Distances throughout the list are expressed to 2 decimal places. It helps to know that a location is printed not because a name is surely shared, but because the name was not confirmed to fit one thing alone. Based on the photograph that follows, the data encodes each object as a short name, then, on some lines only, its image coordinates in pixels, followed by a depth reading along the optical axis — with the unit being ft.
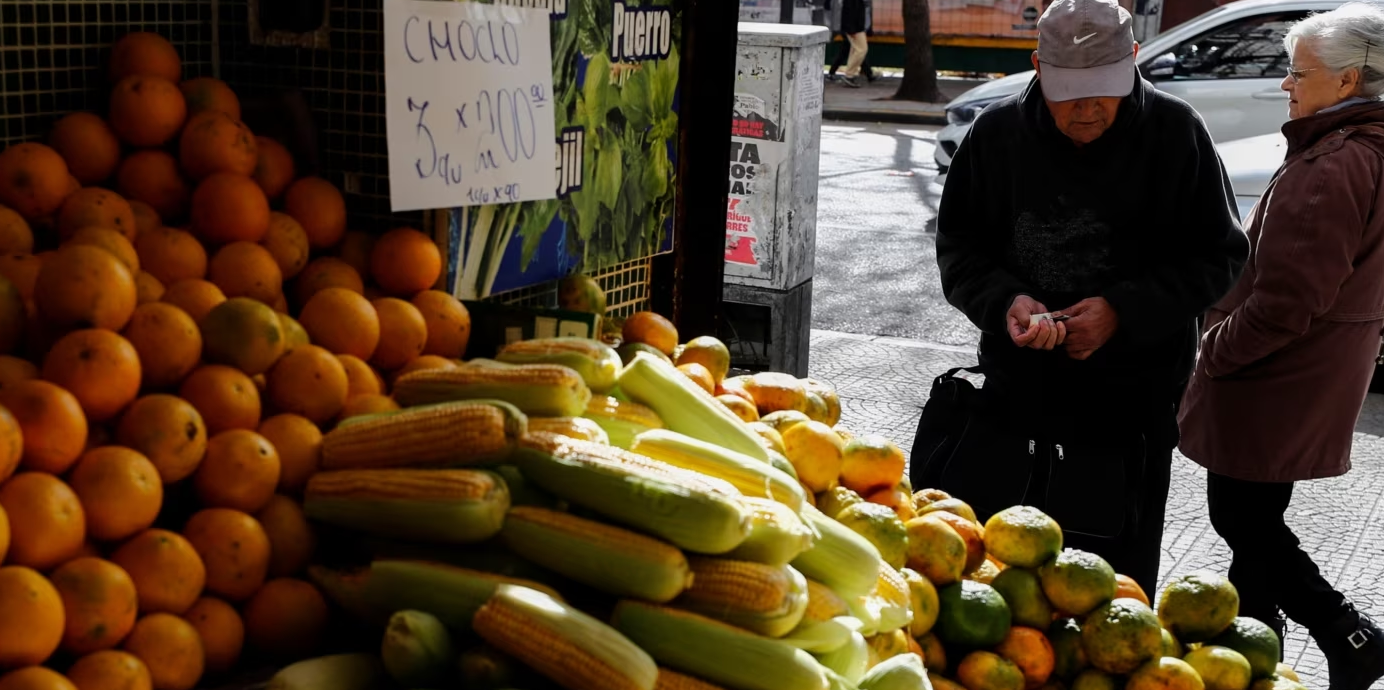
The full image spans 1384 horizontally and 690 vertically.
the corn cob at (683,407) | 7.60
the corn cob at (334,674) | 5.71
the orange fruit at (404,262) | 8.11
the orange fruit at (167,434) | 6.09
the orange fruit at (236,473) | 6.29
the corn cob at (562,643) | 5.69
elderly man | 10.96
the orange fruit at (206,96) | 8.03
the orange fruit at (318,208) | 8.12
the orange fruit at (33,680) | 5.24
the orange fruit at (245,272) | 7.33
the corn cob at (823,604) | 6.63
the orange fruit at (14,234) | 7.06
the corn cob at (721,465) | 6.95
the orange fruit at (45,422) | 5.73
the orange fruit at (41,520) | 5.52
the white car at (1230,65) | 34.40
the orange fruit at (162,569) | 5.85
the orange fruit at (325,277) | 7.91
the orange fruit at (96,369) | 6.03
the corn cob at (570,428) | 6.77
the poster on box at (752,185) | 22.53
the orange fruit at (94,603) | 5.56
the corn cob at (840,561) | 6.97
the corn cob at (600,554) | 6.01
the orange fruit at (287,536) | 6.48
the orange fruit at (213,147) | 7.74
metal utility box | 22.22
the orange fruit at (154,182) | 7.76
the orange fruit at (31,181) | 7.23
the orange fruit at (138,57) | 7.91
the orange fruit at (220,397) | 6.47
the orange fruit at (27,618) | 5.27
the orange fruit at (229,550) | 6.11
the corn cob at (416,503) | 6.13
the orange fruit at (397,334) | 7.74
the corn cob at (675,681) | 5.97
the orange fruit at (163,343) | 6.43
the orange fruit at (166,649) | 5.74
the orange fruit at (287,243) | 7.79
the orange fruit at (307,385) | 6.89
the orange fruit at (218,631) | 6.03
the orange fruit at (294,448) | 6.65
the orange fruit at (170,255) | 7.24
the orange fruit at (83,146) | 7.66
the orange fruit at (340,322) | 7.42
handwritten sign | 7.99
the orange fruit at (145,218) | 7.47
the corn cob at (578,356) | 7.60
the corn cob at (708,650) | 6.05
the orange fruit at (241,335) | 6.67
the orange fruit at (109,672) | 5.51
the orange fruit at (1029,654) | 8.72
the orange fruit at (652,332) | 9.18
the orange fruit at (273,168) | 8.13
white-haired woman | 12.49
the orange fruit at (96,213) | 7.20
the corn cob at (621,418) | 7.38
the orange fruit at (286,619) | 6.24
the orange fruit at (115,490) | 5.80
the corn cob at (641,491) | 6.09
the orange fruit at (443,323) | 8.10
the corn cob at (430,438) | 6.38
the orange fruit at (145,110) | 7.73
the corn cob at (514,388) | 6.93
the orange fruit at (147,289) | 6.87
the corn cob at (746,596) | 6.11
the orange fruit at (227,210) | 7.56
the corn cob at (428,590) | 6.07
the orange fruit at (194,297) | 6.84
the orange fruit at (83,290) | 6.26
